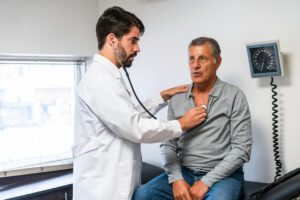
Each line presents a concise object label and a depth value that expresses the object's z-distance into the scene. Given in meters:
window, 2.42
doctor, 1.49
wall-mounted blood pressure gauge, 1.71
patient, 1.57
